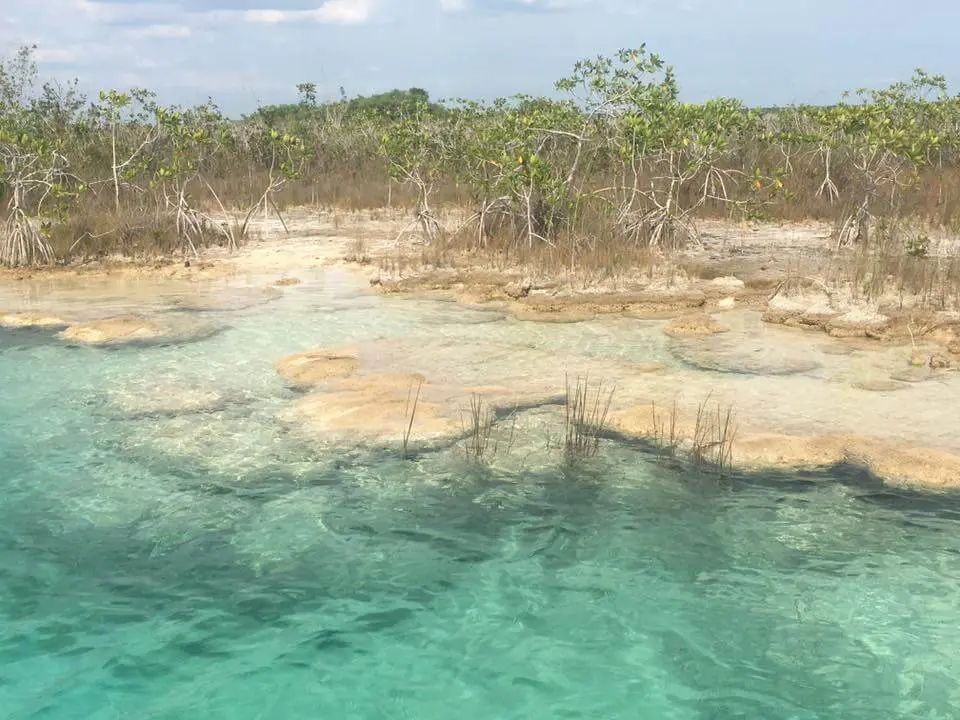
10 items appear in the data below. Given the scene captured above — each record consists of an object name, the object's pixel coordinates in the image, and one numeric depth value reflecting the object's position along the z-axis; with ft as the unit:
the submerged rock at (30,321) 34.37
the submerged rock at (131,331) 31.73
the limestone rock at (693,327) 32.07
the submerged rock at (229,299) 37.55
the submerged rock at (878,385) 25.16
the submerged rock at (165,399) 24.39
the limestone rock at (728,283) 38.27
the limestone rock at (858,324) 30.76
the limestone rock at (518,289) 38.37
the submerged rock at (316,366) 26.84
